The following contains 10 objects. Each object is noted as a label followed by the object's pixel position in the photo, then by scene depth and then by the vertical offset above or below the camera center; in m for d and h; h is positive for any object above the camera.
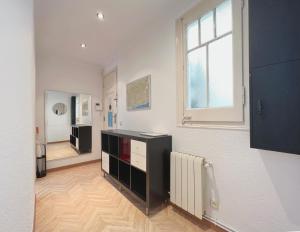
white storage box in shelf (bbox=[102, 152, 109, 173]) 3.12 -0.87
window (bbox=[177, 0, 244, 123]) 1.55 +0.60
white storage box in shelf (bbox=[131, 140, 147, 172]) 2.08 -0.49
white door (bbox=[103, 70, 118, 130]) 3.99 +0.44
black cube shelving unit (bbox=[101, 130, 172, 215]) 2.04 -0.69
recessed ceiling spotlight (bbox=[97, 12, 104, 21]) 2.30 +1.47
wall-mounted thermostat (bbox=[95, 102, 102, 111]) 4.53 +0.33
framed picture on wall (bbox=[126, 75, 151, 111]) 2.75 +0.43
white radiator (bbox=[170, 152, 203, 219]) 1.79 -0.77
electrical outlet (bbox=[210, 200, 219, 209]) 1.75 -0.95
